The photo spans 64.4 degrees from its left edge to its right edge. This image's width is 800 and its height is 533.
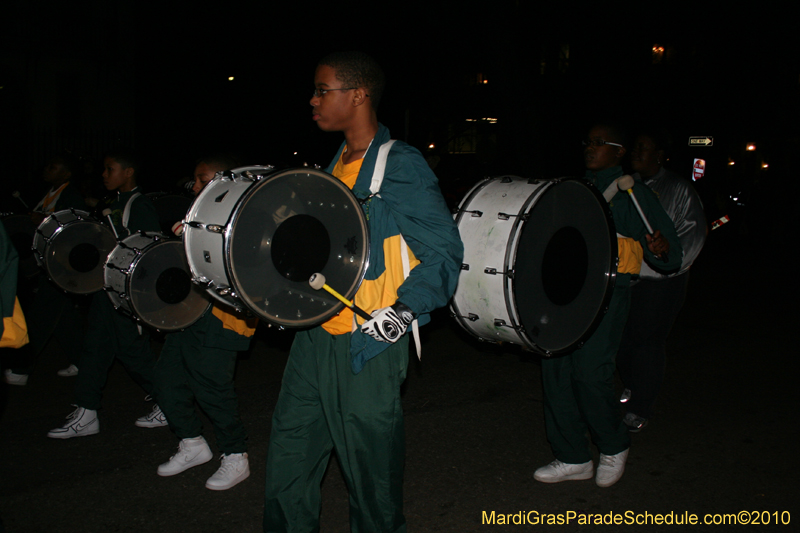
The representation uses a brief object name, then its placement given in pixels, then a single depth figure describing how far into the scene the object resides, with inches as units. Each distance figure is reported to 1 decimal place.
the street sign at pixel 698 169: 979.3
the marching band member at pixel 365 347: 95.9
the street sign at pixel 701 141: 749.3
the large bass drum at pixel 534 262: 119.6
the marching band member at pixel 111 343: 177.3
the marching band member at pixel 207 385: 146.4
